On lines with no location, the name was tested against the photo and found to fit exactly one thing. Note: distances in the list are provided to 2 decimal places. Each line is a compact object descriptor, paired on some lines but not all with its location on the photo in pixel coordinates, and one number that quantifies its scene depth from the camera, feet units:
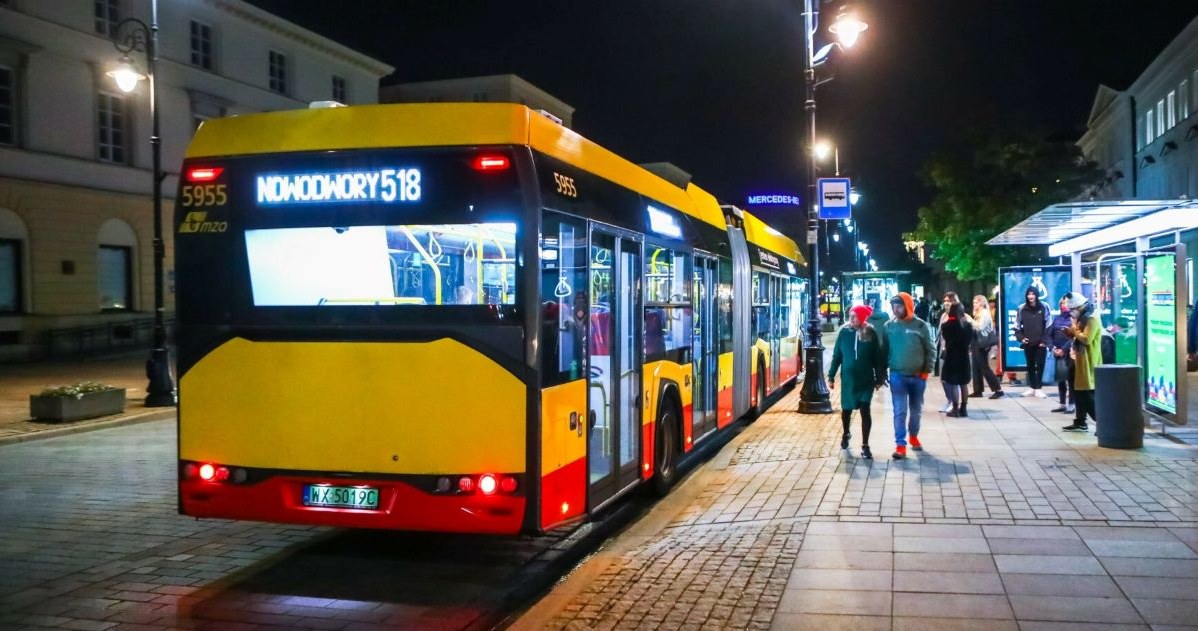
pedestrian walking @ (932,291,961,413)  47.03
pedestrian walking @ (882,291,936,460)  35.35
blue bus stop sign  52.39
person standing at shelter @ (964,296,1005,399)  54.65
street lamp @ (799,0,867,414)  50.31
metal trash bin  35.17
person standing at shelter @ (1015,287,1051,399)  50.47
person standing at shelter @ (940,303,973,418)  45.73
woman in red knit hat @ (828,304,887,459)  35.81
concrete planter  50.70
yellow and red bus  20.25
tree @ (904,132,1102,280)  115.65
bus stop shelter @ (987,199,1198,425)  34.88
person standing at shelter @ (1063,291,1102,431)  38.27
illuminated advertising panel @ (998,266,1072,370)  58.34
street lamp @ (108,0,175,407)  59.41
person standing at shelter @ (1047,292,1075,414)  44.43
